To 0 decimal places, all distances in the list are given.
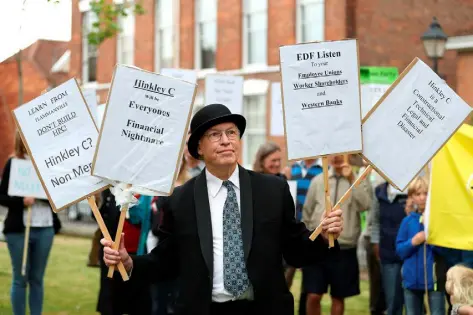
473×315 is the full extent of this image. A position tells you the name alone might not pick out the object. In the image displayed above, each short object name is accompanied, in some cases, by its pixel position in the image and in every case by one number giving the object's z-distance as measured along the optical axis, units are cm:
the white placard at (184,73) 1209
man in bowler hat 452
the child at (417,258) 803
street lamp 1574
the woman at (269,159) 951
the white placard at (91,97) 1018
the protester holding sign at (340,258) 883
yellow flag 702
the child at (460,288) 598
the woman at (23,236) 867
